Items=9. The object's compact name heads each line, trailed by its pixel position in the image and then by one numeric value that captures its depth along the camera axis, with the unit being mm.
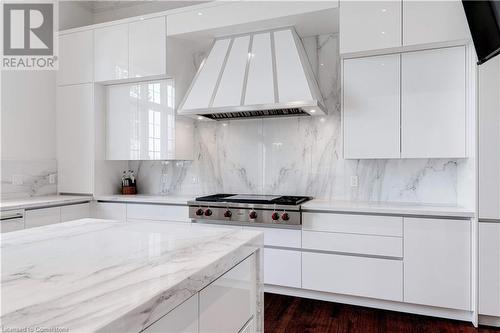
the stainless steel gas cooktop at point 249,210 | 2867
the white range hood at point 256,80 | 2920
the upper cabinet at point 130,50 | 3459
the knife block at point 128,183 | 3994
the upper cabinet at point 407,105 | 2652
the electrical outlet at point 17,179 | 3518
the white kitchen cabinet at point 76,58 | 3768
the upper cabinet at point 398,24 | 2553
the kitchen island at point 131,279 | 681
